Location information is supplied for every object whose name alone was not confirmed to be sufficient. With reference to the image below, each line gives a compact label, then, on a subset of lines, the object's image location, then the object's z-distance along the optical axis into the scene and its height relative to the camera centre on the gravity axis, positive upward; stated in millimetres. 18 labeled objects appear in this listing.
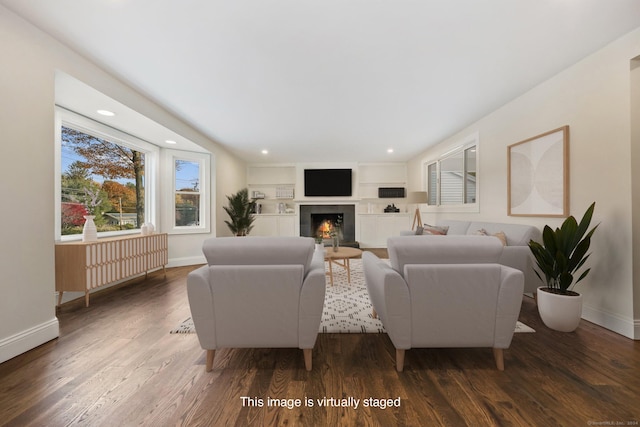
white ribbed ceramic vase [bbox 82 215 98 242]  2967 -228
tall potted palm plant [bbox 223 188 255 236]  5637 -58
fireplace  7148 -295
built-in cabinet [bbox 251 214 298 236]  6918 -345
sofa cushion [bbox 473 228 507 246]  2943 -262
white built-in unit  6938 +335
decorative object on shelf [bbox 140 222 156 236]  3963 -267
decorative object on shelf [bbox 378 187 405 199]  6975 +555
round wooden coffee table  3411 -580
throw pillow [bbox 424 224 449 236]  4148 -285
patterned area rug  2221 -1020
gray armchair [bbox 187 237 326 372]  1557 -515
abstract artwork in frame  2639 +447
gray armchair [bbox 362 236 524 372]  1544 -503
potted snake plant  2092 -491
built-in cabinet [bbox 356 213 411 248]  6910 -386
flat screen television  6953 +825
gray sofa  2639 -376
